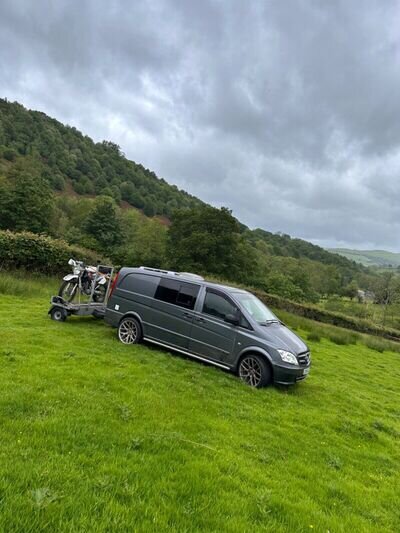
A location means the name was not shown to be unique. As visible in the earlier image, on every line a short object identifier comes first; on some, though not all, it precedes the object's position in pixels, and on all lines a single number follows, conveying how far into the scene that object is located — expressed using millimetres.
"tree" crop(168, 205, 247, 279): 40156
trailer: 9672
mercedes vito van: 7055
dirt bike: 10067
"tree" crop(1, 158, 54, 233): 44906
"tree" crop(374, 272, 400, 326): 50909
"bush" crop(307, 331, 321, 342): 16859
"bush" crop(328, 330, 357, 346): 18250
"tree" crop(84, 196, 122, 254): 57438
